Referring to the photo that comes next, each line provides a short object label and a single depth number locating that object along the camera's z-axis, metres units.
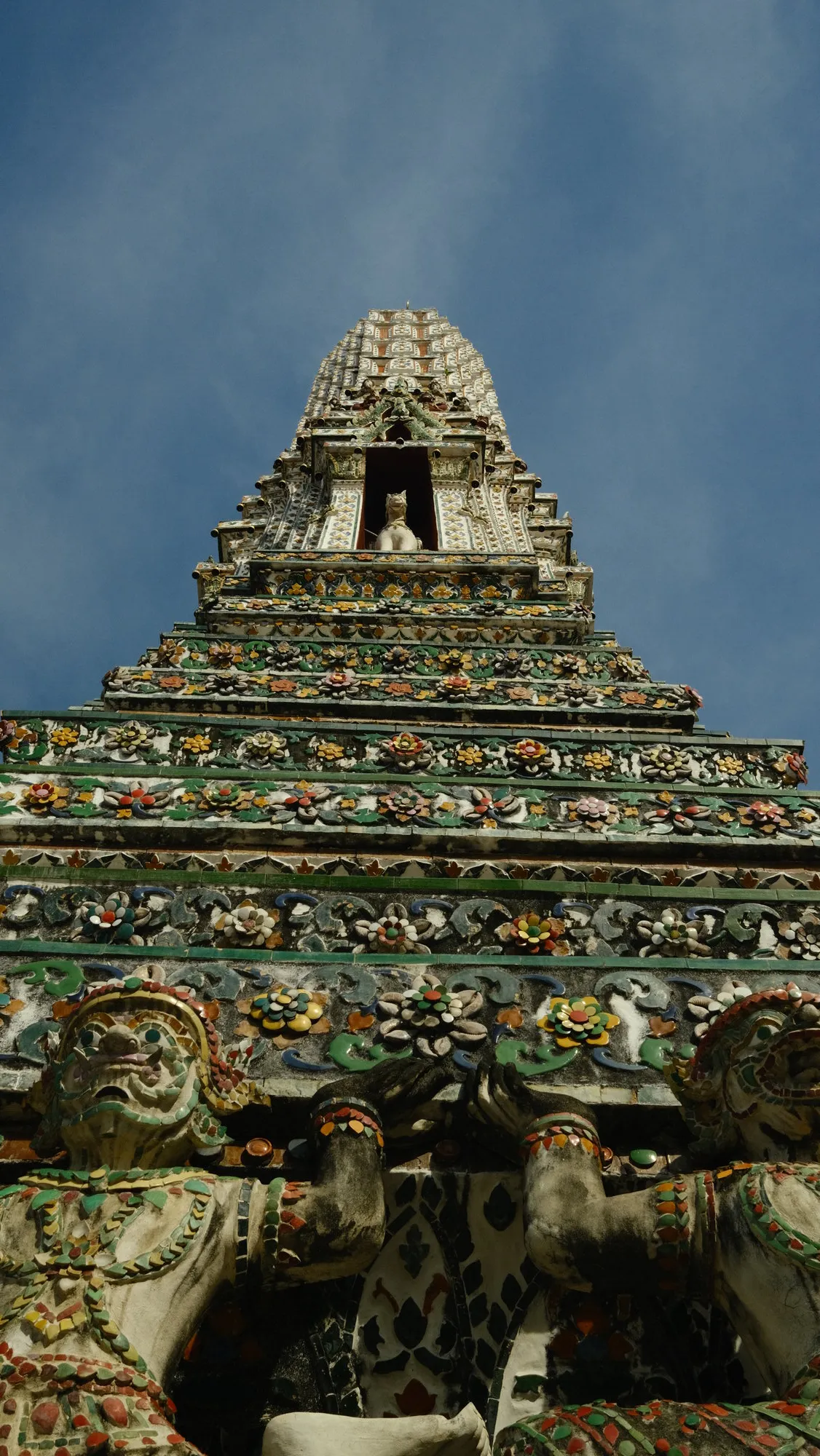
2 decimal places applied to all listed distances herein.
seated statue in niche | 15.71
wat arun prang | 4.02
